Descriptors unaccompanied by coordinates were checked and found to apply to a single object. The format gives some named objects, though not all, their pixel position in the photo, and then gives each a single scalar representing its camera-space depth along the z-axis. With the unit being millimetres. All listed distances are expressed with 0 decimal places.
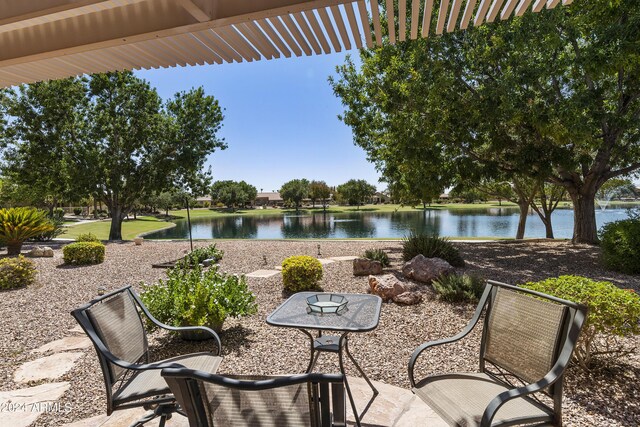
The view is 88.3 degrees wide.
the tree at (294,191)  71062
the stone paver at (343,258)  8490
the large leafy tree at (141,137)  15828
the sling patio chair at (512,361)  1679
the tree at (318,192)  72625
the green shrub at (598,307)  2652
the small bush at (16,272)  6273
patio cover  2035
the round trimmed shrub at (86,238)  10117
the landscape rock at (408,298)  4828
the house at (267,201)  91875
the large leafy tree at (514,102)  6836
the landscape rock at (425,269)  5898
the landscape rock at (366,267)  6637
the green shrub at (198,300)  3506
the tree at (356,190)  72250
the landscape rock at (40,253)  9758
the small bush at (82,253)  8578
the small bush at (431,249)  7152
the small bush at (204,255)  8158
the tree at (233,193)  70500
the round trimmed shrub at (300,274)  5633
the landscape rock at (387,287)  4980
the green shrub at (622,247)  6188
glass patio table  2242
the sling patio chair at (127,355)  1829
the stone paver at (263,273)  7025
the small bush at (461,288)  4867
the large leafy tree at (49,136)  14672
